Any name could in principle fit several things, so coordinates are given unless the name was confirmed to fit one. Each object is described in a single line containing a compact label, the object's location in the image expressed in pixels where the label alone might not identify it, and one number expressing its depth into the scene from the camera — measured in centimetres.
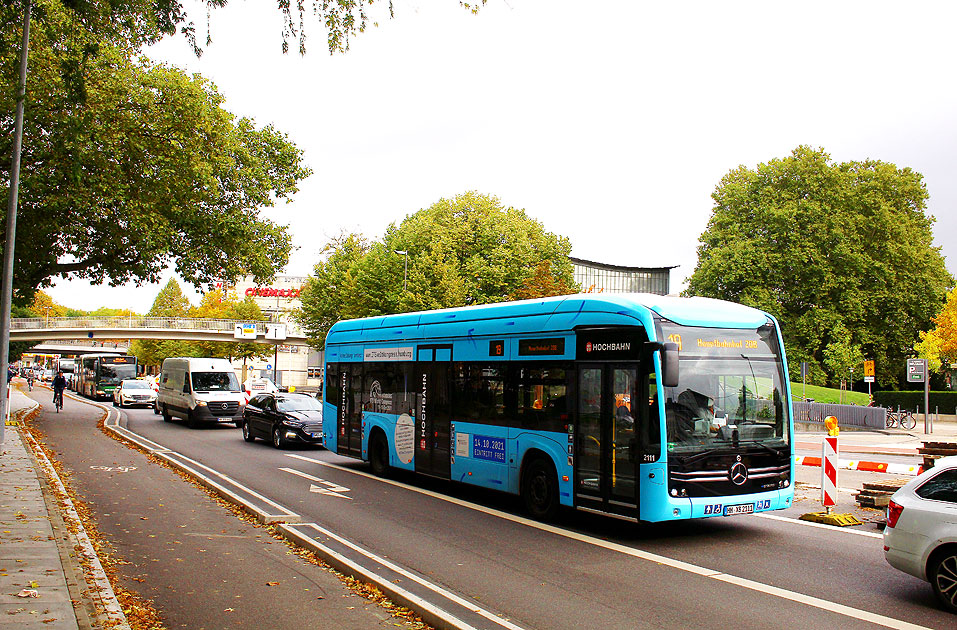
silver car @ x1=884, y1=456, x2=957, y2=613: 671
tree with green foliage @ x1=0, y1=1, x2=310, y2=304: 2098
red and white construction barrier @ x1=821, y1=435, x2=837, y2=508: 1149
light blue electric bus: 926
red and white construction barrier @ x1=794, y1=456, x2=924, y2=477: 1490
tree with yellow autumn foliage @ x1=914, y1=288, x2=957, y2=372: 4081
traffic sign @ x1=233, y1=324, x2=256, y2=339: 6328
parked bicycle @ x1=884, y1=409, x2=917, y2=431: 3666
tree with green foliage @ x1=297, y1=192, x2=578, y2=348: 4875
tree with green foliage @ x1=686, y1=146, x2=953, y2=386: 4759
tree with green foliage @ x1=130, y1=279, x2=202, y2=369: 9062
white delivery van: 2883
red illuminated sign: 9261
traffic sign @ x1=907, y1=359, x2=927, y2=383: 3027
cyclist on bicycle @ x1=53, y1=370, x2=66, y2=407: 3661
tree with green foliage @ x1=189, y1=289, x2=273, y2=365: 7806
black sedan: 2155
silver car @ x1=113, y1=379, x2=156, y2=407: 4536
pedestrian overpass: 7100
